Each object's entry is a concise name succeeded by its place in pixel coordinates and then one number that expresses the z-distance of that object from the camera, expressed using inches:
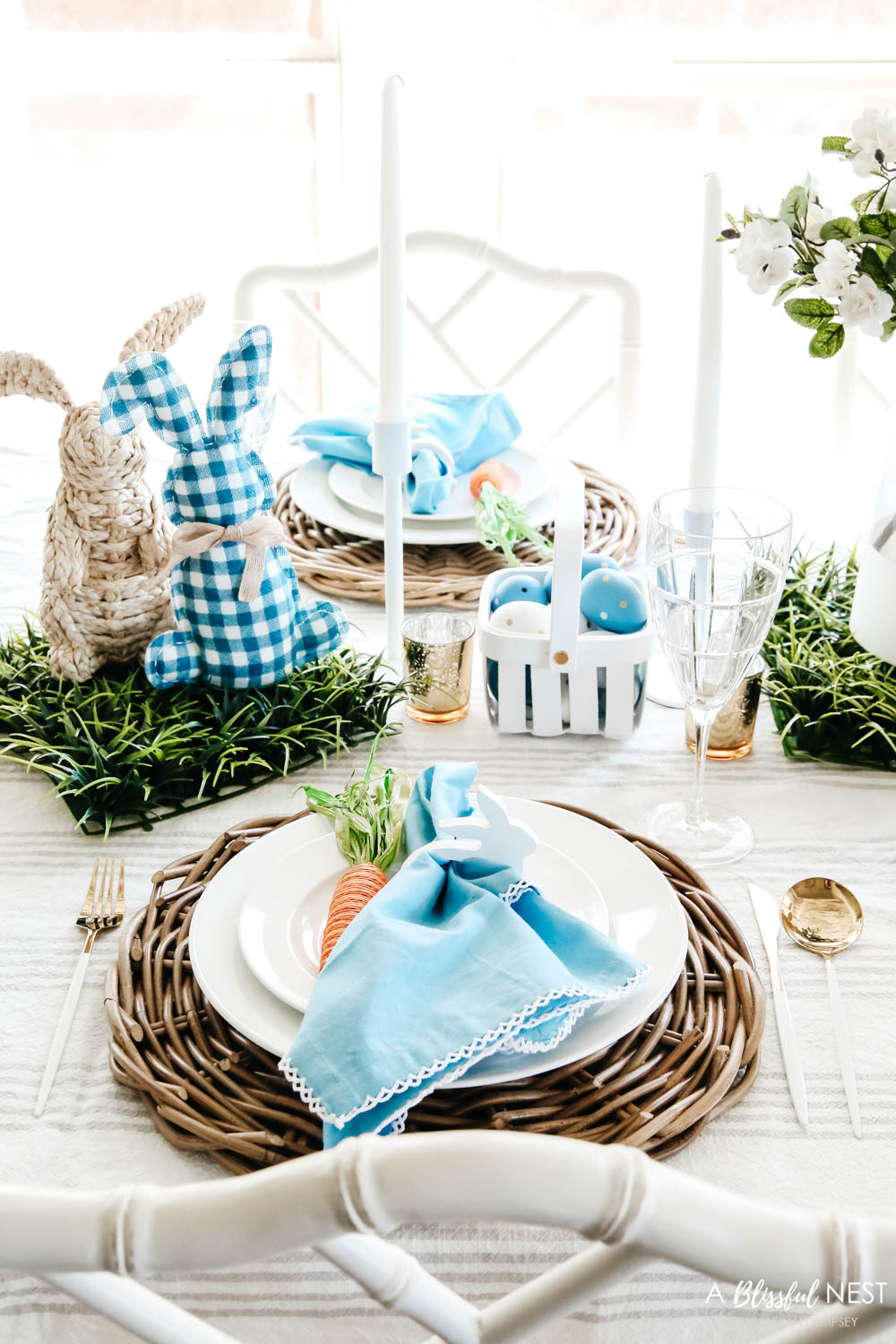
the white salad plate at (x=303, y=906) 27.0
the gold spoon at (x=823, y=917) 29.8
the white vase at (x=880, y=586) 38.6
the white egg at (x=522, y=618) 38.7
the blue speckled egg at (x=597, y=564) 40.6
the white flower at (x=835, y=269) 31.9
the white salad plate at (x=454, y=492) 50.9
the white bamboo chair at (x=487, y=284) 66.4
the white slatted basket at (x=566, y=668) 37.3
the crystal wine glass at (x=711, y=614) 32.0
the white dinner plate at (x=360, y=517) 49.2
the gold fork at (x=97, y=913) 27.6
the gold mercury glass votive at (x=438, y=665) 39.4
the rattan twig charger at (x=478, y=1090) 24.0
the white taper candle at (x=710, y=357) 36.5
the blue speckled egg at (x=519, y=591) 40.5
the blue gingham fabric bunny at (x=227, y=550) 37.7
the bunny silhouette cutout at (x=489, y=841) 28.1
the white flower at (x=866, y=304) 32.4
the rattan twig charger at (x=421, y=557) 47.4
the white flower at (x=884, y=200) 32.2
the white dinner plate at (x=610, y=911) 25.3
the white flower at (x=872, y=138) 32.2
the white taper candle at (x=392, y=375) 36.9
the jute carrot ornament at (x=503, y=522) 46.8
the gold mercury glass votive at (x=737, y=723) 37.4
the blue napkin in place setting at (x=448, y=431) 54.1
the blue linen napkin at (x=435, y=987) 23.1
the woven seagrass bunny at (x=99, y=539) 38.5
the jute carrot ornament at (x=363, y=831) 28.2
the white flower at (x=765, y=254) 33.1
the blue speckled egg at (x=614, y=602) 38.3
